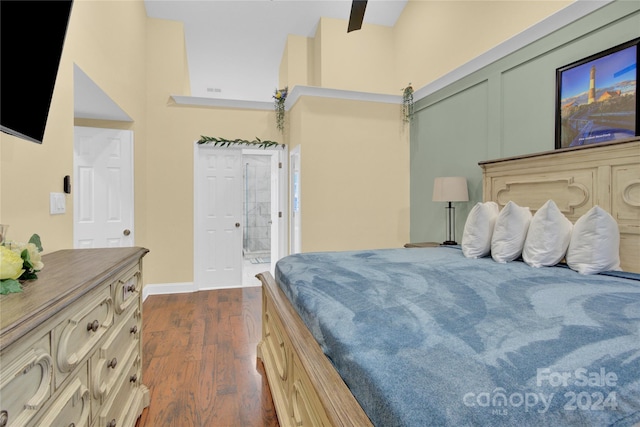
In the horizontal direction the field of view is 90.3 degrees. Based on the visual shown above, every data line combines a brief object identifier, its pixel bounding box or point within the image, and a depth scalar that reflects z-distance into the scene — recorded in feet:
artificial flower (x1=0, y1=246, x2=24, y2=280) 2.90
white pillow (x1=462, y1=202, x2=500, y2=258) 7.47
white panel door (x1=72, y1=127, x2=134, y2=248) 11.85
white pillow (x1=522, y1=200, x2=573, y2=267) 6.33
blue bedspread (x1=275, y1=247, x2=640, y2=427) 2.13
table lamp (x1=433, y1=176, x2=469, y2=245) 10.39
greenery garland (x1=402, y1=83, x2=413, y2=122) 13.94
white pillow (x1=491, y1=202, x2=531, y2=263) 6.88
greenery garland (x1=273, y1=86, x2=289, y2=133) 15.08
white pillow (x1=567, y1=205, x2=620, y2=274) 5.73
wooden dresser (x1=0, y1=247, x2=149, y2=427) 2.41
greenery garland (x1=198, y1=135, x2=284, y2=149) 14.49
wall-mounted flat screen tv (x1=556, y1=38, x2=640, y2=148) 6.62
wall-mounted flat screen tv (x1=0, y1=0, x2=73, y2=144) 3.92
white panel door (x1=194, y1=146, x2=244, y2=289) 14.79
